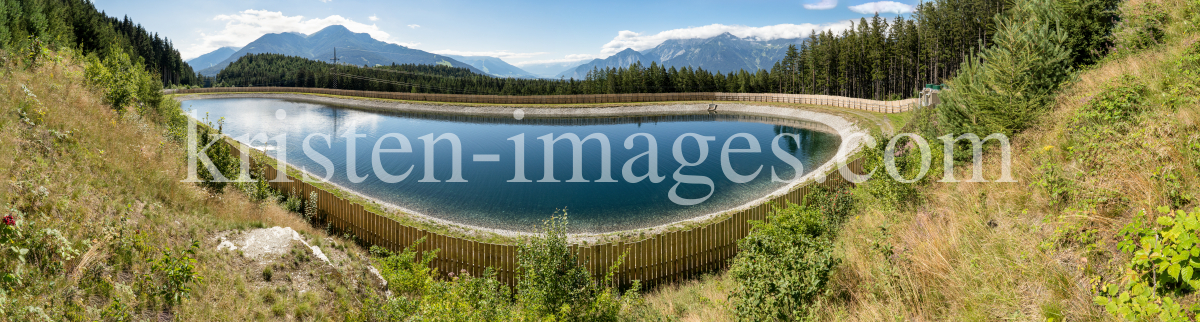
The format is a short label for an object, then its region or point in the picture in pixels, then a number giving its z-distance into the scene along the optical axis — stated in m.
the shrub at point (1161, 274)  3.52
